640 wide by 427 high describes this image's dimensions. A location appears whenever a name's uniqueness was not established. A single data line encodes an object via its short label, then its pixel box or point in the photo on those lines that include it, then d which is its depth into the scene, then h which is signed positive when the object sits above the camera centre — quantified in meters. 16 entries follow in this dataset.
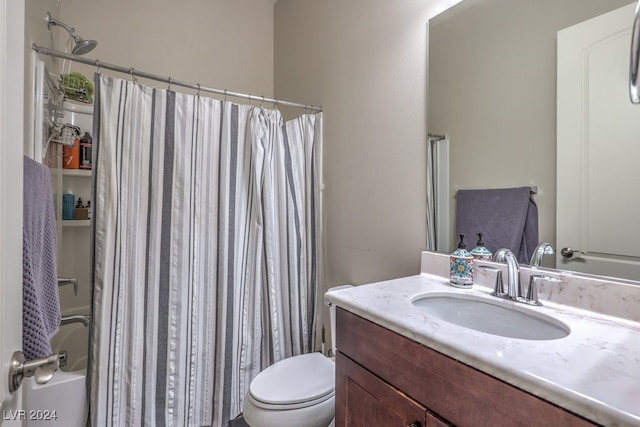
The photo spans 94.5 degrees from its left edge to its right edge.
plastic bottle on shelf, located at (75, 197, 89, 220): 1.82 +0.00
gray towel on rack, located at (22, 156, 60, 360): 0.67 -0.14
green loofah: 1.64 +0.72
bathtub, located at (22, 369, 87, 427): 1.13 -0.76
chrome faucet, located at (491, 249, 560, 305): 0.94 -0.23
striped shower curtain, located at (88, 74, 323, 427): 1.29 -0.21
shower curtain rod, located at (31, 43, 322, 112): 1.17 +0.64
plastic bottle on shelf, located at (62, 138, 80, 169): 1.73 +0.34
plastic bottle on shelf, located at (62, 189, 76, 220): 1.77 +0.04
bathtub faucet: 1.34 -0.50
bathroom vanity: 0.50 -0.31
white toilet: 1.14 -0.74
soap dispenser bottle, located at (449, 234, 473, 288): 1.11 -0.21
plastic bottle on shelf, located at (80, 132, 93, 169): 1.80 +0.37
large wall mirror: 1.00 +0.48
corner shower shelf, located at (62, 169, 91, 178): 1.73 +0.24
